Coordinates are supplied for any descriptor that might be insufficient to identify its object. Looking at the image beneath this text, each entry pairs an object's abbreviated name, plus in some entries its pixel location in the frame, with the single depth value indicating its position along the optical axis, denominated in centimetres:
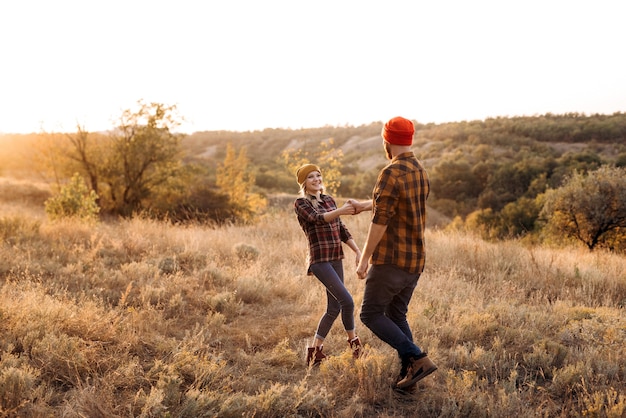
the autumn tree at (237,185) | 2352
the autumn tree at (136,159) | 2116
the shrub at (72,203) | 1363
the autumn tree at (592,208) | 1681
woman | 421
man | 343
